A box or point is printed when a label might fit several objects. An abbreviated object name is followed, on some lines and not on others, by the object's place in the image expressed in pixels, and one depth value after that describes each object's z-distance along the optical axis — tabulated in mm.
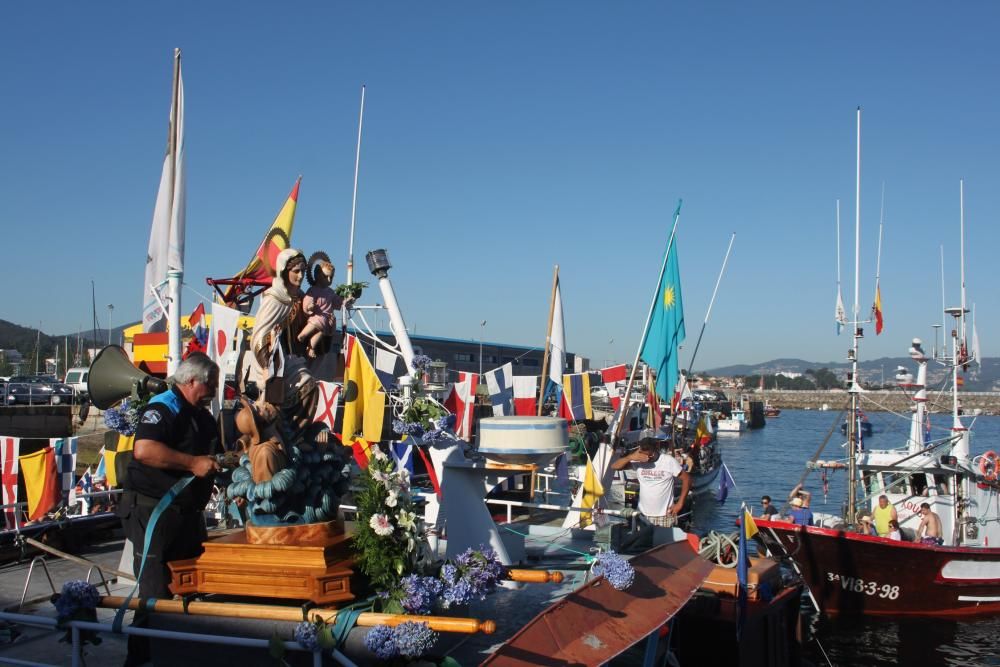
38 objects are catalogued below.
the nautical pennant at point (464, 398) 17812
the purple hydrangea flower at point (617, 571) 6059
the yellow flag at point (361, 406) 14305
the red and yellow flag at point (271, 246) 10484
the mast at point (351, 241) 11578
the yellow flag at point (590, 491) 12367
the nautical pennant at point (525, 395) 19234
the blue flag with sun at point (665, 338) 15062
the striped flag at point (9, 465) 13516
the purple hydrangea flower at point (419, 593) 5824
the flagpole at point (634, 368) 12625
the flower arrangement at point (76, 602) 5918
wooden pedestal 6016
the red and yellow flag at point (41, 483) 12820
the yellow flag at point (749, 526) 8984
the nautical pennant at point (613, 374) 21000
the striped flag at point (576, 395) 20031
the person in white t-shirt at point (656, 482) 11727
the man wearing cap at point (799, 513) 19625
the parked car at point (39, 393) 40281
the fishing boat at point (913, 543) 18406
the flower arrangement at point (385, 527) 6207
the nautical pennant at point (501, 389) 17391
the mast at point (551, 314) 14930
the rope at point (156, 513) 5887
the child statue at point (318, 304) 7574
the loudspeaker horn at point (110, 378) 8922
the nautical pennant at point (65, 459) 13133
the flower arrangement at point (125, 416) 8266
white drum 9008
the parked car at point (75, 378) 46716
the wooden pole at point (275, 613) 5090
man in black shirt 6215
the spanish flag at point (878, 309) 22984
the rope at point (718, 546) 9633
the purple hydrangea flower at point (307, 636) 5430
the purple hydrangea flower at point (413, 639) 5215
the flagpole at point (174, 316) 9414
